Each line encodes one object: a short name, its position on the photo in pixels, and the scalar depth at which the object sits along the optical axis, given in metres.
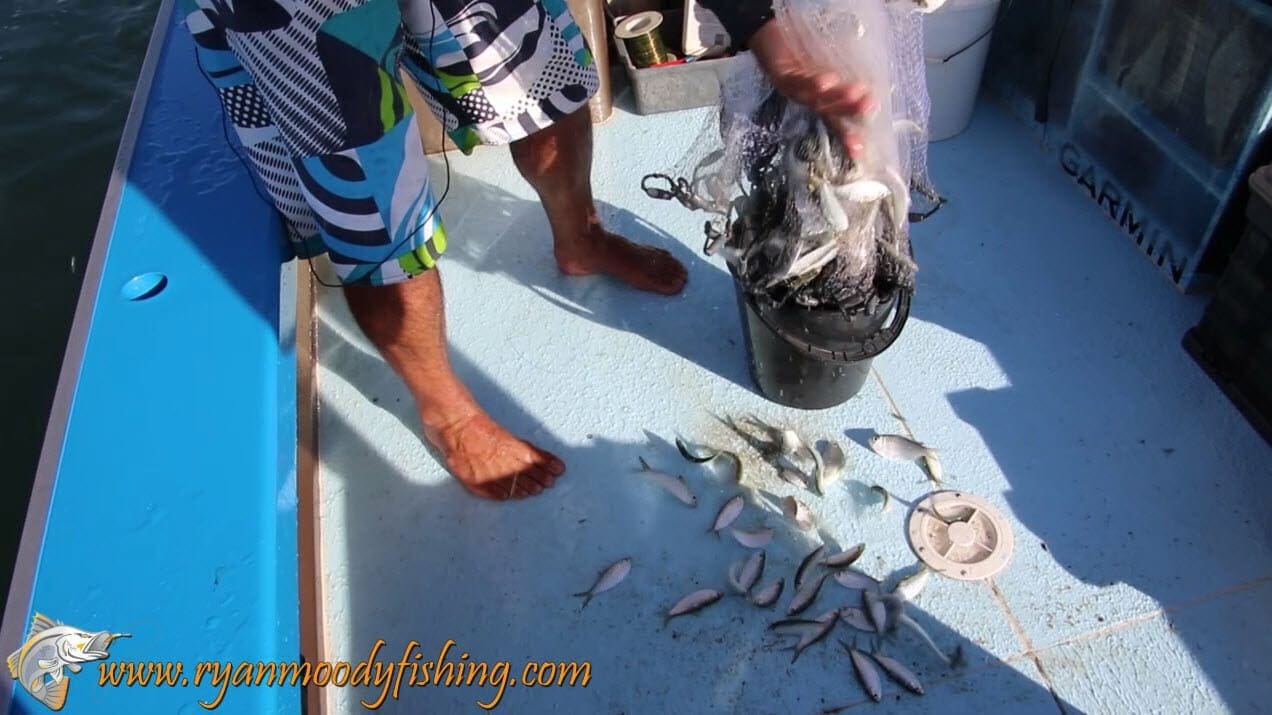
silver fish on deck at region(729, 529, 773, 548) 2.00
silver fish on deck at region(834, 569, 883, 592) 1.90
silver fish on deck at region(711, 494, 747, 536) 2.05
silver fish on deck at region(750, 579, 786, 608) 1.90
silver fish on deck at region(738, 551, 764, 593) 1.93
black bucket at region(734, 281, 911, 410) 1.94
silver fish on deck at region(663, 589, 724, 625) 1.91
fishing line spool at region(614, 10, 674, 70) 3.11
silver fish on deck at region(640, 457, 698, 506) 2.11
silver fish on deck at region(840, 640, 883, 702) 1.75
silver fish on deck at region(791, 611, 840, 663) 1.83
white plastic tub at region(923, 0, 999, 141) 2.66
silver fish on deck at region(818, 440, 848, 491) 2.11
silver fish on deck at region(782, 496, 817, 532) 2.02
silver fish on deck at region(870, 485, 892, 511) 2.06
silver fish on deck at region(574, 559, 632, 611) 1.98
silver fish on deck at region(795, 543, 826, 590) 1.93
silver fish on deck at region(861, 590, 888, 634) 1.83
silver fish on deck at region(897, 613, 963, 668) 1.80
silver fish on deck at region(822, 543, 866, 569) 1.94
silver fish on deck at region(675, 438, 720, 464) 2.19
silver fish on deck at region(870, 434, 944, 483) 2.10
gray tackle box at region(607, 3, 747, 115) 3.14
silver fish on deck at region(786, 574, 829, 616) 1.89
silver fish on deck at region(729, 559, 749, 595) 1.93
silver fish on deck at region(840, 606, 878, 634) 1.84
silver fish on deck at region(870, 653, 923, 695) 1.75
